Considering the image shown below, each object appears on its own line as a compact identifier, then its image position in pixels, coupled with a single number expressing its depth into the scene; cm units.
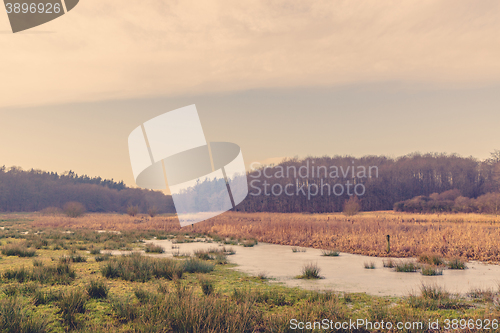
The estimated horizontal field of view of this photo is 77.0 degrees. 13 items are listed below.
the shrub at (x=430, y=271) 1105
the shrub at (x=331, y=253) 1674
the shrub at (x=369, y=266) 1277
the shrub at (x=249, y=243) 2229
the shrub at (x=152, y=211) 6498
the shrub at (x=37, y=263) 1084
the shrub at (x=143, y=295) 676
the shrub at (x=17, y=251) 1485
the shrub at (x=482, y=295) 743
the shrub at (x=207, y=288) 791
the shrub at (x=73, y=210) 6162
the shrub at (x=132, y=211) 6606
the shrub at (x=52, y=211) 7501
